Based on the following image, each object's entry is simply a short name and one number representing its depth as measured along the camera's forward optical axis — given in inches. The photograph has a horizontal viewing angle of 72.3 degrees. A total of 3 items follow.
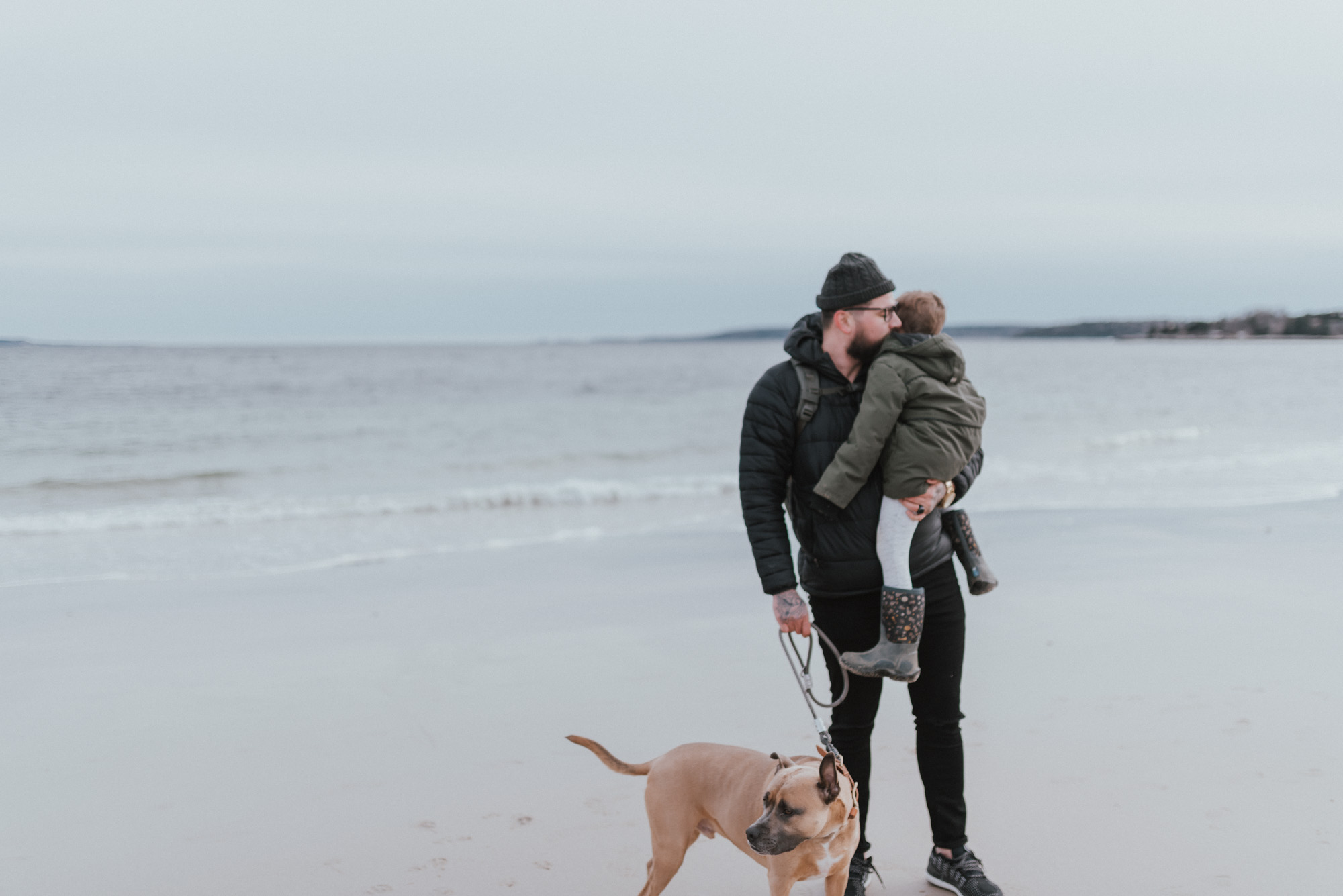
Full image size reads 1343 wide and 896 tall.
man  93.5
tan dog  80.5
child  90.6
